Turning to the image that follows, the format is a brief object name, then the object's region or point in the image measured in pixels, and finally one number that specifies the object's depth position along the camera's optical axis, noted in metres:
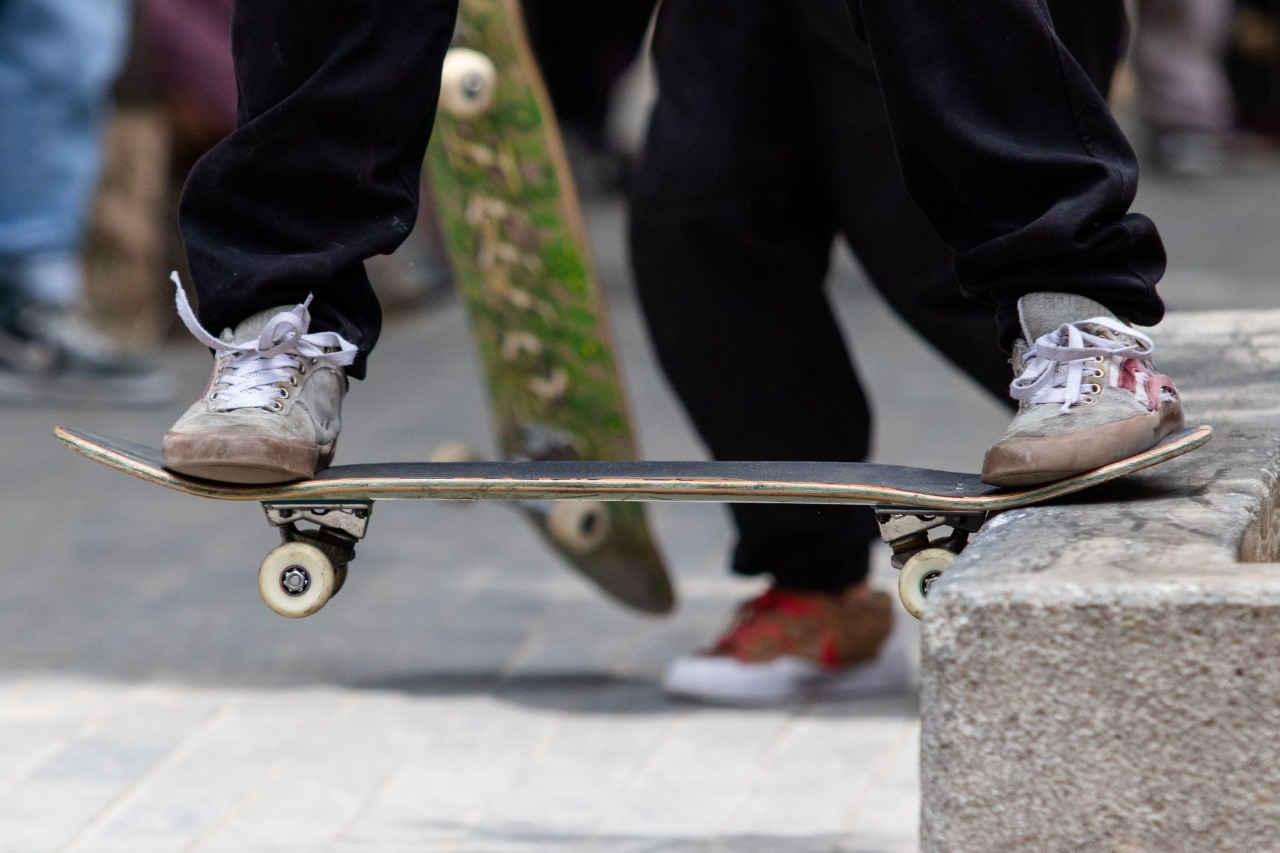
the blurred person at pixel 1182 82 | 20.45
